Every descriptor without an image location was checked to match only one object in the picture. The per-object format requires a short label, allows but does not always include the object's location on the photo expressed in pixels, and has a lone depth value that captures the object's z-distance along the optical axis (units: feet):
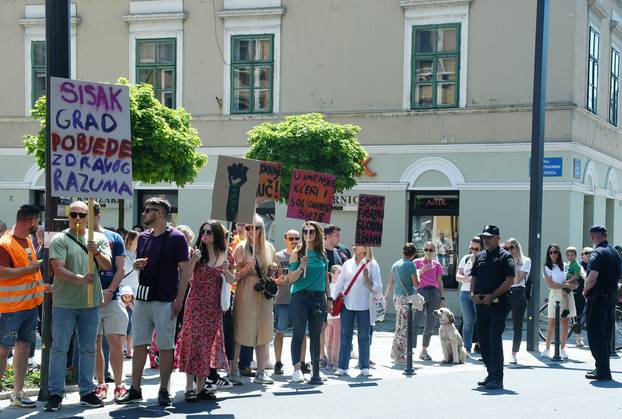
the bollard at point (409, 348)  42.91
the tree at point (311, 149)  66.44
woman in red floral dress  33.45
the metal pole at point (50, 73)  32.12
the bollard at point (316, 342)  39.37
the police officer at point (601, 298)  41.73
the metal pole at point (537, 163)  53.11
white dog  47.29
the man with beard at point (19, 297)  31.27
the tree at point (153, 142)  62.85
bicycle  55.52
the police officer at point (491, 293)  39.32
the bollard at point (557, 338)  49.70
